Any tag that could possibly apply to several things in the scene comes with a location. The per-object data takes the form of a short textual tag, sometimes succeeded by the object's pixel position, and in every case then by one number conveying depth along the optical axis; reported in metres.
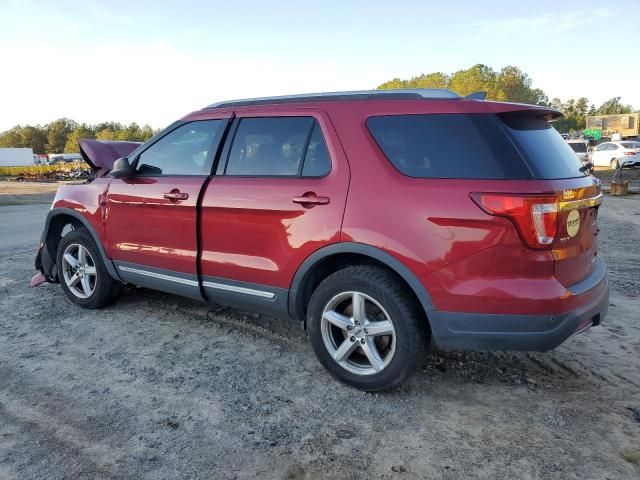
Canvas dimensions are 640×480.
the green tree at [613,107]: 115.04
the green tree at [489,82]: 77.75
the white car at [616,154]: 27.00
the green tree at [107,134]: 97.94
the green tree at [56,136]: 114.69
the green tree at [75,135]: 105.74
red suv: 2.69
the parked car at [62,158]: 63.73
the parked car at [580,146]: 24.54
